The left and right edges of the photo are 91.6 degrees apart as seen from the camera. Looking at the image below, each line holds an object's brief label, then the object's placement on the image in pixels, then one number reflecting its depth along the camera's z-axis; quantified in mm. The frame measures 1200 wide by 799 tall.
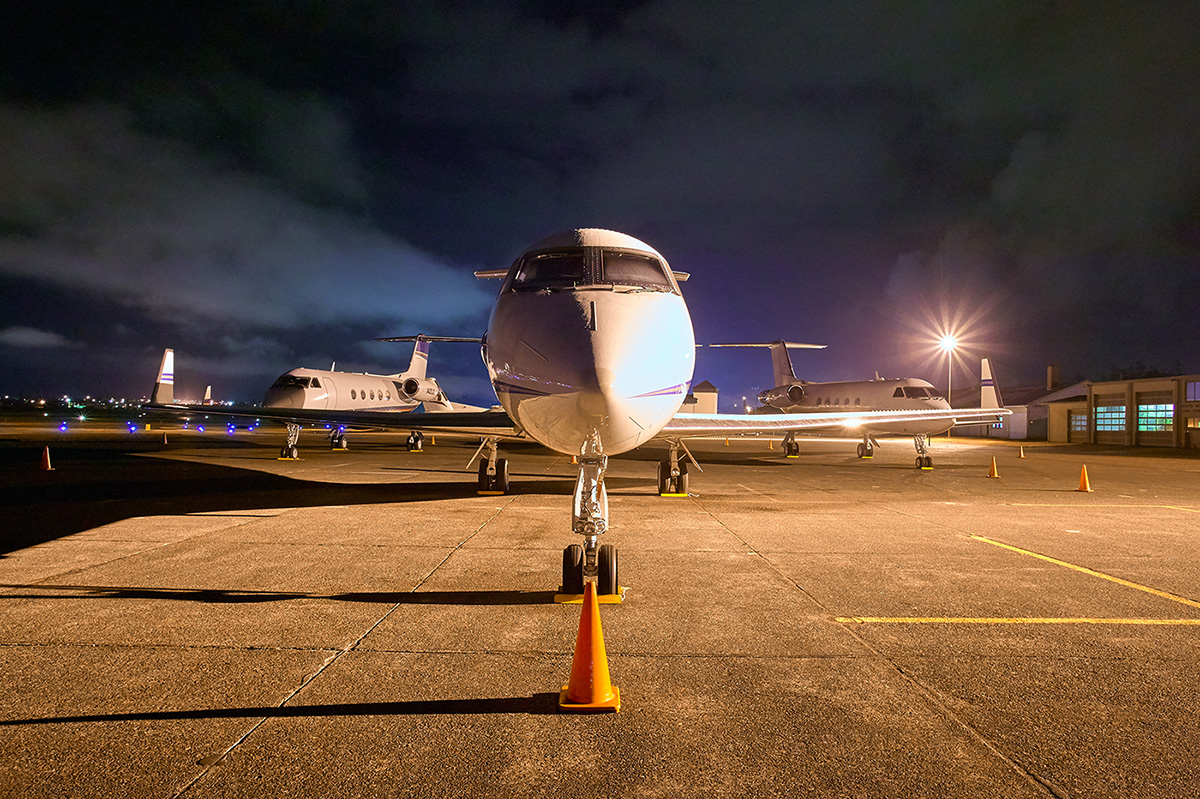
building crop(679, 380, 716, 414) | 50859
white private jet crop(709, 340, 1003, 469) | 18766
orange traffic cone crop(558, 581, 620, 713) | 3088
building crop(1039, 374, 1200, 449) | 34406
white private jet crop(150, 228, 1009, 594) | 4305
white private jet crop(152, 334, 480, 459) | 22719
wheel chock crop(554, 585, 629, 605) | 4941
